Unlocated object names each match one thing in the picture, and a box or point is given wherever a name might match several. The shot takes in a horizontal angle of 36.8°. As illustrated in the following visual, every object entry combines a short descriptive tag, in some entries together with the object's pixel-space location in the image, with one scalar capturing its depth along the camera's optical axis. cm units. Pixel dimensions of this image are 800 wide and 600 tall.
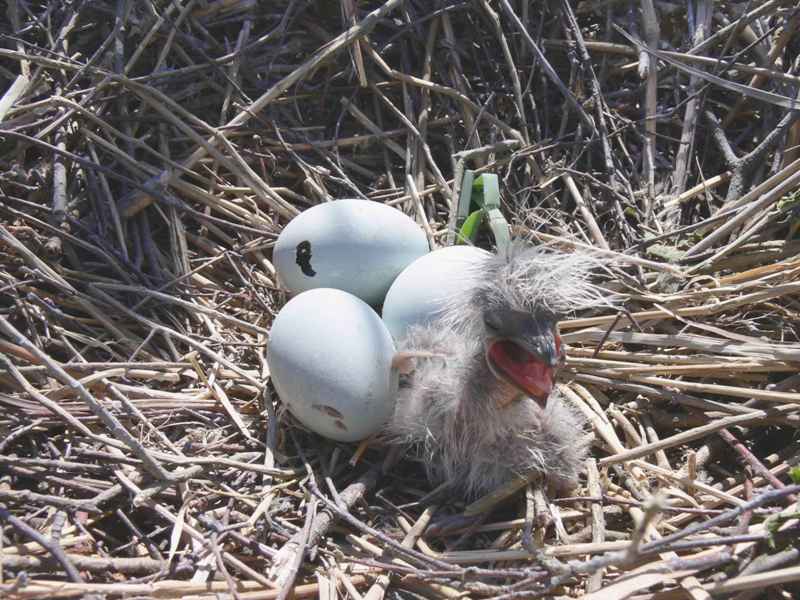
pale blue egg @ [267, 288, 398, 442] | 40
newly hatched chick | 39
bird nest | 37
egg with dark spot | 44
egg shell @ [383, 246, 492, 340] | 42
